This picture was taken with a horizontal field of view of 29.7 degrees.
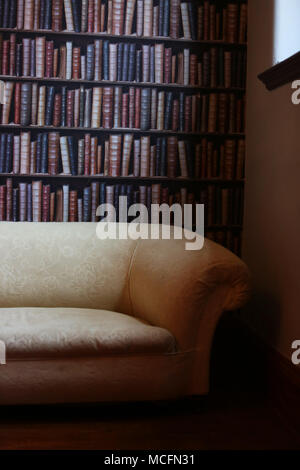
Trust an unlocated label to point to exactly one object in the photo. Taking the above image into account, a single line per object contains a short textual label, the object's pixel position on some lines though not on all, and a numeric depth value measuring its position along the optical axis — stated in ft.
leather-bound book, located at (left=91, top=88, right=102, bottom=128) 11.41
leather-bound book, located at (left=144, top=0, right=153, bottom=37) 11.39
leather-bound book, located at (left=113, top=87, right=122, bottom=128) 11.44
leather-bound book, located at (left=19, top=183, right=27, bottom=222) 11.49
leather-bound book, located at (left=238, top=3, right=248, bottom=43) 11.56
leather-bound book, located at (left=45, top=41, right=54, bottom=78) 11.28
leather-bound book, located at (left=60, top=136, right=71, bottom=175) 11.51
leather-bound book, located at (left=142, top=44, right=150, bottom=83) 11.44
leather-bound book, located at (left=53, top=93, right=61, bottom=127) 11.37
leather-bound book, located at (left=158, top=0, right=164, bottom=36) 11.44
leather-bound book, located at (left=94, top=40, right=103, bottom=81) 11.34
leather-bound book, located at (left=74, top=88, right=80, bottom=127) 11.40
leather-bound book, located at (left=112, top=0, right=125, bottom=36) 11.32
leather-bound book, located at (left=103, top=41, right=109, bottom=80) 11.35
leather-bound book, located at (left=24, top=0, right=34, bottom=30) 11.16
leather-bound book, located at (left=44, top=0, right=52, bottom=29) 11.19
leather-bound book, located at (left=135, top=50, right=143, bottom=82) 11.46
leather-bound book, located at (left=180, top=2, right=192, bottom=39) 11.48
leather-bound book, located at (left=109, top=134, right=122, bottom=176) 11.55
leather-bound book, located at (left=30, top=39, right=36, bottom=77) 11.28
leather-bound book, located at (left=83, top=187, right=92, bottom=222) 11.60
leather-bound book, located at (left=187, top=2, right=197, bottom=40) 11.48
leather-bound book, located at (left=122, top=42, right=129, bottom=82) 11.37
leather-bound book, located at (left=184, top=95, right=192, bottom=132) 11.60
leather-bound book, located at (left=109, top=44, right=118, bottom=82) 11.39
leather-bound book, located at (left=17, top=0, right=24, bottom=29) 11.16
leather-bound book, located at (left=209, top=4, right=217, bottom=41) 11.54
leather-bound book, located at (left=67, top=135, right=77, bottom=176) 11.52
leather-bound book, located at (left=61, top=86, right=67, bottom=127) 11.36
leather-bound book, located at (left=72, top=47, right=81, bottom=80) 11.34
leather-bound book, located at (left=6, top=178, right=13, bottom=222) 11.43
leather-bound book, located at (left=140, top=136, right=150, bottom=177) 11.60
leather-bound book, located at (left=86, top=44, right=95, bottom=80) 11.34
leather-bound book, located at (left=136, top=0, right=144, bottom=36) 11.37
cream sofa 7.38
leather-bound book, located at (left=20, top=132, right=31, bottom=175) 11.40
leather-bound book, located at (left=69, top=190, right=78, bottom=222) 11.59
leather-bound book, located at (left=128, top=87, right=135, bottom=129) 11.46
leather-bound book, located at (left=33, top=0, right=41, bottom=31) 11.21
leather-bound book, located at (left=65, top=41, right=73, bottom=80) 11.31
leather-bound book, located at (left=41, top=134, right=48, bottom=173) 11.44
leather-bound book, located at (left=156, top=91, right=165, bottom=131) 11.55
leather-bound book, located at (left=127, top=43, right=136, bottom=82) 11.39
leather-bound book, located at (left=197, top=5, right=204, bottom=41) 11.53
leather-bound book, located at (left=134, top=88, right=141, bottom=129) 11.47
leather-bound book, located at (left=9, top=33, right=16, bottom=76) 11.21
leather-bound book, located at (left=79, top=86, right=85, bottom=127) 11.41
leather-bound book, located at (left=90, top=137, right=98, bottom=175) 11.54
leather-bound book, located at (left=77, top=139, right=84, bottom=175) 11.55
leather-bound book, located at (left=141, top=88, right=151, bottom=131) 11.50
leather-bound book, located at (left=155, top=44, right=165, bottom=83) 11.48
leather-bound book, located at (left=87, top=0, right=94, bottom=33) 11.30
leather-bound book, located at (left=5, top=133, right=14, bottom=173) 11.36
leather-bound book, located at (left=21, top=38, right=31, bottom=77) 11.23
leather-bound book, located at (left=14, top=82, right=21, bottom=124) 11.28
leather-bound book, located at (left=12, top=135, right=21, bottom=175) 11.42
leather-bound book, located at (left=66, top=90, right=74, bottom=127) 11.39
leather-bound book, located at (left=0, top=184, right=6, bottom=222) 11.43
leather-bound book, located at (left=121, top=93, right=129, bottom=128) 11.48
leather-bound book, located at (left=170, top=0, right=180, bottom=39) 11.46
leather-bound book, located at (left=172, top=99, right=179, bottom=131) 11.60
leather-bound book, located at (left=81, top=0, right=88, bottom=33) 11.30
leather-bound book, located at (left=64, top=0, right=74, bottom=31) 11.27
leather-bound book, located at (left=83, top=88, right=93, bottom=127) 11.43
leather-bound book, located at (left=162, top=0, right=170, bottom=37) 11.42
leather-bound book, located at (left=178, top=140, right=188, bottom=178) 11.71
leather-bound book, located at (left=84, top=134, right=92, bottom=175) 11.53
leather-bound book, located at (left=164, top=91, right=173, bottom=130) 11.54
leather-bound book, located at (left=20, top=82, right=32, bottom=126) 11.28
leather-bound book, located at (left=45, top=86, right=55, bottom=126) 11.32
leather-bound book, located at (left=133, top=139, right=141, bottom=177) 11.64
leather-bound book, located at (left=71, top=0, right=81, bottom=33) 11.30
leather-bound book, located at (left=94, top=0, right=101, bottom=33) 11.30
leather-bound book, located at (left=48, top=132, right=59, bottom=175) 11.49
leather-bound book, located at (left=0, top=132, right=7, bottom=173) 11.34
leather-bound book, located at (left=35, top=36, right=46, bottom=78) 11.27
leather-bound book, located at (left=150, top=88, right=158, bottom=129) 11.51
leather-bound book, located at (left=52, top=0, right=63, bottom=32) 11.24
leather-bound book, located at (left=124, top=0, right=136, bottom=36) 11.35
